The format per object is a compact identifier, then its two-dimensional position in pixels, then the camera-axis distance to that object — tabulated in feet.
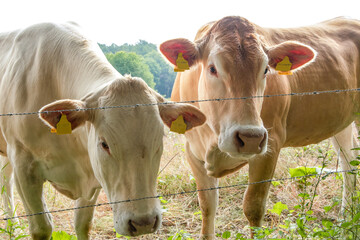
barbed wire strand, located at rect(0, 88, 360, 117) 8.06
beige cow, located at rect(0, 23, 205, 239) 8.00
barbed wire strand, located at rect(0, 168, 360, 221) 7.71
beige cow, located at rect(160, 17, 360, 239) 10.59
